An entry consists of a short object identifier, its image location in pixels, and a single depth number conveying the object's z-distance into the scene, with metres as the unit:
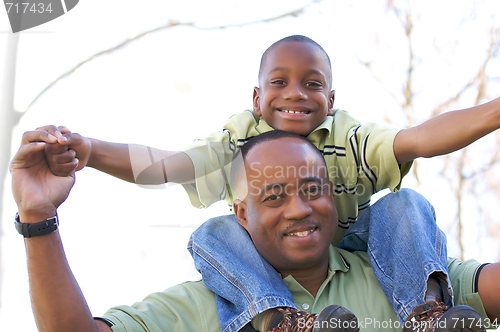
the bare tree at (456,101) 6.01
